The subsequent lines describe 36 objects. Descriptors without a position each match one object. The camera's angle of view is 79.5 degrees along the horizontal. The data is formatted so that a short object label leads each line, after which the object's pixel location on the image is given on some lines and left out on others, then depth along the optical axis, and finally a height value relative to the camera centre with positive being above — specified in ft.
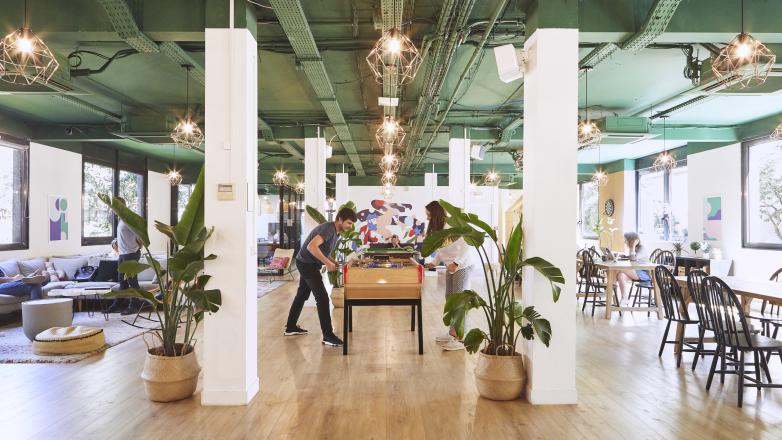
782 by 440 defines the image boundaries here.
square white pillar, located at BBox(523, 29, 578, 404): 12.79 +1.42
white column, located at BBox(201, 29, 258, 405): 12.76 +0.91
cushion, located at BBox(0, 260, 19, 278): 26.08 -2.61
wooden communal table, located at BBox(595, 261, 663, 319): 24.21 -2.59
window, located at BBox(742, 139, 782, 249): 28.91 +1.81
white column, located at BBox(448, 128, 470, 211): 30.50 +3.43
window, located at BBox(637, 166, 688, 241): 40.37 +1.58
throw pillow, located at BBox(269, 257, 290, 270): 38.99 -3.48
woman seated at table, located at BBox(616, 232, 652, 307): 26.84 -1.94
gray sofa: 23.52 -2.96
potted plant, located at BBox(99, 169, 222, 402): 12.31 -1.91
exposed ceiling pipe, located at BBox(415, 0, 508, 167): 13.80 +6.28
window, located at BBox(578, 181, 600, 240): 54.70 +1.69
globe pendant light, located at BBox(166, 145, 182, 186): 35.99 +3.40
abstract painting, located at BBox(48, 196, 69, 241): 32.04 +0.21
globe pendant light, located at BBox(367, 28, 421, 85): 10.91 +4.17
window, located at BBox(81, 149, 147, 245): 36.58 +2.97
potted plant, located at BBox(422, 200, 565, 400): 12.60 -2.55
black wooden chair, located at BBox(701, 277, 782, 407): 12.70 -3.23
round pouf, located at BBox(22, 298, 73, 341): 19.36 -3.92
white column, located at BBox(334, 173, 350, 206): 49.32 +3.57
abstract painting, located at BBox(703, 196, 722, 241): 33.01 +0.29
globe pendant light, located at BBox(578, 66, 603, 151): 22.76 +4.44
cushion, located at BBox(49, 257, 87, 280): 29.99 -2.81
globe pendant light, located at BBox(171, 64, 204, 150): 21.87 +4.28
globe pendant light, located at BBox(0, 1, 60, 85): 11.42 +4.32
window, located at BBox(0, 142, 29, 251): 28.48 +1.58
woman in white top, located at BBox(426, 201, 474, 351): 18.29 -1.52
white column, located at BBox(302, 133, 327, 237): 27.78 +2.79
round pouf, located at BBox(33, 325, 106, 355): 17.31 -4.45
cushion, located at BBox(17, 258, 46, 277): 27.32 -2.70
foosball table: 16.96 -2.33
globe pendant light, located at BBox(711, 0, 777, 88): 12.90 +4.67
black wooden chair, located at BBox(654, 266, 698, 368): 16.29 -2.74
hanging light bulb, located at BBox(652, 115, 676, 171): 29.20 +3.88
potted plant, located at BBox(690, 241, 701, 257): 31.82 -1.61
